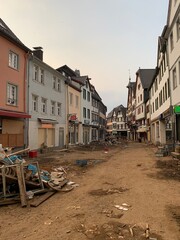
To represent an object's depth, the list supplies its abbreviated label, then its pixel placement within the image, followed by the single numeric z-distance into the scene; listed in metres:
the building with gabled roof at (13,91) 16.38
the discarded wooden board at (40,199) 6.45
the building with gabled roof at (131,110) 56.38
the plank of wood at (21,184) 6.53
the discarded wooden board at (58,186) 7.93
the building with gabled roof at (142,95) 41.47
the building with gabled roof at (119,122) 79.84
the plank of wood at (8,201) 6.61
